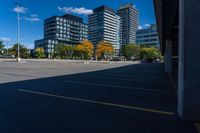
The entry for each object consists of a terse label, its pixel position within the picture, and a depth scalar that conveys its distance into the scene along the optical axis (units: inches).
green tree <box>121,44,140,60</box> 2759.5
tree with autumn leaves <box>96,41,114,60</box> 2716.5
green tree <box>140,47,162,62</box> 2759.5
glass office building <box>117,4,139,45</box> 4400.6
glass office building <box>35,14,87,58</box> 3417.9
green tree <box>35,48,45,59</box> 2901.8
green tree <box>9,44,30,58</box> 2676.6
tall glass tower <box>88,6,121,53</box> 3778.6
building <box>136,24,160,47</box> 3376.6
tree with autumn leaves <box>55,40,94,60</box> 2633.7
